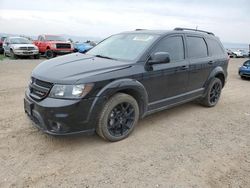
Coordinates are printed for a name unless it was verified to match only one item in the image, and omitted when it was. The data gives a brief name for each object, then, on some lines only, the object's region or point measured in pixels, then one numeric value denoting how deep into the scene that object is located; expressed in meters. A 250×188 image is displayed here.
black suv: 2.60
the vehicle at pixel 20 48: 12.62
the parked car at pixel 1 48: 16.08
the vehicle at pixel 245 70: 8.27
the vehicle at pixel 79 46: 16.95
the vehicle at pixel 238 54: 29.29
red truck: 13.56
